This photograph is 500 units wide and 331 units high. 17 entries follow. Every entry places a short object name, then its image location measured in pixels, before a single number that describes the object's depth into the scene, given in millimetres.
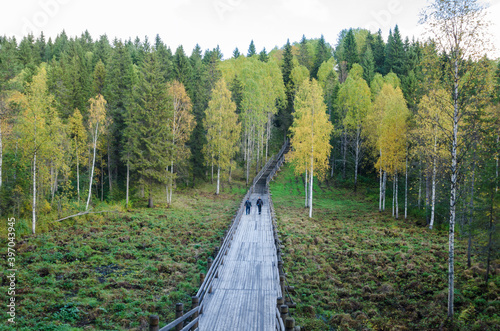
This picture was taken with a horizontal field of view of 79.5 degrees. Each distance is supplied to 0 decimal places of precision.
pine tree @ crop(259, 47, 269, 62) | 72156
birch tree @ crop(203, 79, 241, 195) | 39906
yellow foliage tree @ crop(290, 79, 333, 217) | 31078
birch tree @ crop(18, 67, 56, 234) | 21891
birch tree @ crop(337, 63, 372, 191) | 42344
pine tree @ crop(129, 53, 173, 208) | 30906
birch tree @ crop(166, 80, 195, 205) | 33938
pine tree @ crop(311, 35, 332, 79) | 68312
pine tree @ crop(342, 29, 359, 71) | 64312
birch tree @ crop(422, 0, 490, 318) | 11656
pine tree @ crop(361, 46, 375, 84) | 55656
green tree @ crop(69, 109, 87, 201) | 31453
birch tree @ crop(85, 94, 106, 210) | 29567
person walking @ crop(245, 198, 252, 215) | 26655
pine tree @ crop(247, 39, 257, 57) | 79312
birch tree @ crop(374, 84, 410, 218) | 30469
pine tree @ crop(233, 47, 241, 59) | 85188
